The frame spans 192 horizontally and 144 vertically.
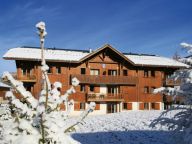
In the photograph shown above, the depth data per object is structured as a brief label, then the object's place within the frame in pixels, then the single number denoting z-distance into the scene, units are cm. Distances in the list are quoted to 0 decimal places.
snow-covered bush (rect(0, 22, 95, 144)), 254
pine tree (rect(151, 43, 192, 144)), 608
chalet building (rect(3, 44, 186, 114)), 2624
